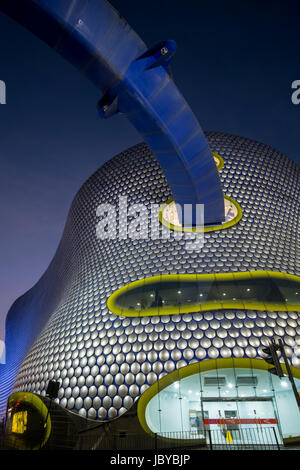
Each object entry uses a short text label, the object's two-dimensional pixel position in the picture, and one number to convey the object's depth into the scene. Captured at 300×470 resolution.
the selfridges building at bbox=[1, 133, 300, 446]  10.30
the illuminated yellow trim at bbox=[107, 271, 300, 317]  11.90
